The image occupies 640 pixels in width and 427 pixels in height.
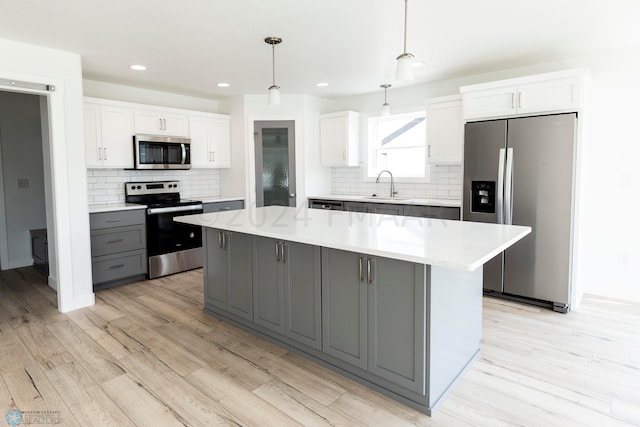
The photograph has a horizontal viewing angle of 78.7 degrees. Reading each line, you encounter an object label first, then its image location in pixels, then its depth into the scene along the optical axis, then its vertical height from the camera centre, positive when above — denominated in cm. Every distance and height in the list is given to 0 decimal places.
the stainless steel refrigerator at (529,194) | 342 -13
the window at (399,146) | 518 +49
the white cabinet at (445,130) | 432 +58
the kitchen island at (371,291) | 201 -67
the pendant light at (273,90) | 322 +77
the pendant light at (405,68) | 228 +66
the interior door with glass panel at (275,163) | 550 +27
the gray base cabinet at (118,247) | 413 -70
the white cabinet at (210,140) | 529 +59
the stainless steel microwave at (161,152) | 468 +39
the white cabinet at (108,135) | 430 +55
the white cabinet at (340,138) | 543 +61
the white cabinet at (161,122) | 473 +77
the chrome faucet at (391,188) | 532 -9
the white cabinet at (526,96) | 336 +78
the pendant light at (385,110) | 446 +82
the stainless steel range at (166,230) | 459 -57
